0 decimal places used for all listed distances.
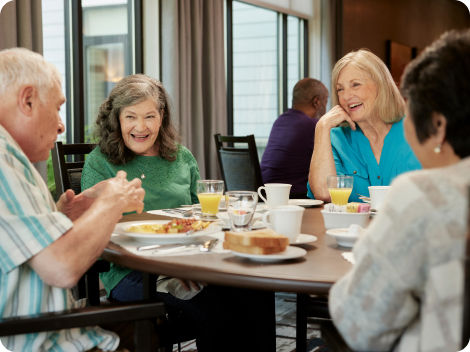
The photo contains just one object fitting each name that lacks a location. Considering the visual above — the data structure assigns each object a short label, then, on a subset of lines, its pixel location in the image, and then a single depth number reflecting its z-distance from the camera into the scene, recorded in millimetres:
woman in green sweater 1856
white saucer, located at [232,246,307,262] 1176
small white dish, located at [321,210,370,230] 1498
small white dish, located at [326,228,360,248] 1338
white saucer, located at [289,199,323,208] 2034
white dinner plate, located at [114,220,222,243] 1392
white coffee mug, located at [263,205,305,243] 1328
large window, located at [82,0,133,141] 3844
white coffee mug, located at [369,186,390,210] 1755
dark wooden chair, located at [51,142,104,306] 2084
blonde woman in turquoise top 2271
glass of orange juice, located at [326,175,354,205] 1819
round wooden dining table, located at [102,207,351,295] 1069
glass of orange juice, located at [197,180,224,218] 1758
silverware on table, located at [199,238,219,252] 1333
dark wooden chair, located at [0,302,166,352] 1038
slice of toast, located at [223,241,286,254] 1195
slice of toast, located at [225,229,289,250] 1196
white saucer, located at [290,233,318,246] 1361
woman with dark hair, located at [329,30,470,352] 734
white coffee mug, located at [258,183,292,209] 1773
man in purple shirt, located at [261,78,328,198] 3914
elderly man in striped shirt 1094
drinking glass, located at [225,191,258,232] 1423
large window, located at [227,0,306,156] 5477
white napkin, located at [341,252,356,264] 1205
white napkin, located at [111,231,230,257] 1311
